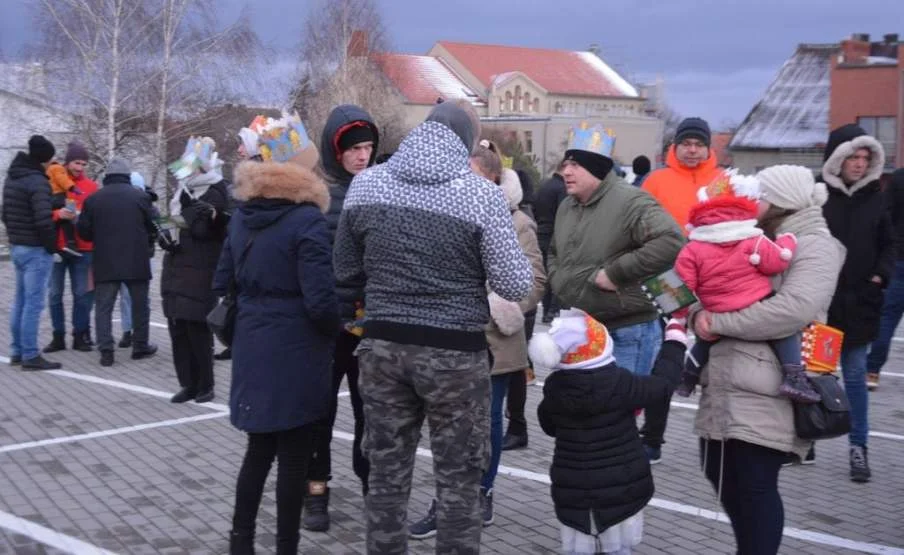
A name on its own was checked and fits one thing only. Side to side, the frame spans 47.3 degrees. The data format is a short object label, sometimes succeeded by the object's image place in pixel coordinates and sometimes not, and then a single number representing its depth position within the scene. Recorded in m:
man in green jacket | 5.09
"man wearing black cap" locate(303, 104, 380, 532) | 5.05
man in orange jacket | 6.67
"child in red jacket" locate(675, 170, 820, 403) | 3.85
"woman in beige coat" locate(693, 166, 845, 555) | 3.86
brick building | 47.22
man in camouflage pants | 3.83
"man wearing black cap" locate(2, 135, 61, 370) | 9.09
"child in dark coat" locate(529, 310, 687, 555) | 3.86
